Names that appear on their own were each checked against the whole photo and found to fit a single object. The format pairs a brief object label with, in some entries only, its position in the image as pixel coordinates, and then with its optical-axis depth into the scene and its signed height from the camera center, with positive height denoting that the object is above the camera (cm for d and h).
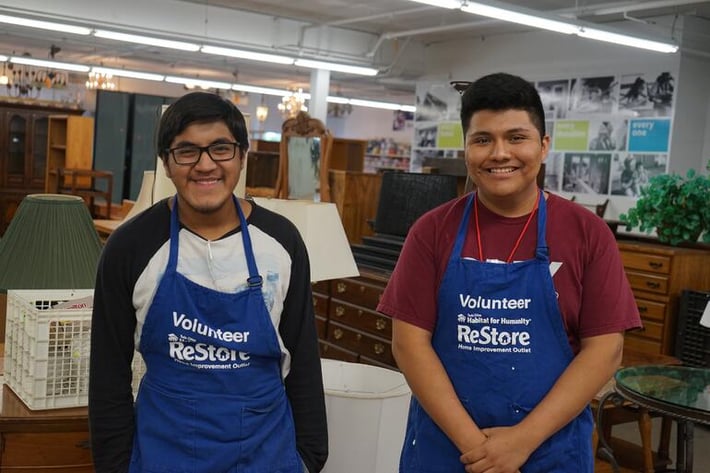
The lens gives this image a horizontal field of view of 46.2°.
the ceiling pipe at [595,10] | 957 +224
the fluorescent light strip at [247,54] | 1203 +155
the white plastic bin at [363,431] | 258 -81
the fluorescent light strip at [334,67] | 1312 +162
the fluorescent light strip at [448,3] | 831 +173
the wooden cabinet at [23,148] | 1413 -10
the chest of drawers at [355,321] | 509 -97
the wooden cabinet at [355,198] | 747 -26
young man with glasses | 172 -34
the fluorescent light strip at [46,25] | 1074 +157
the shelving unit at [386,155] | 2286 +46
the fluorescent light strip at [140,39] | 1150 +156
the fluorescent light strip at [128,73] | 1620 +154
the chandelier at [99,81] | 1636 +134
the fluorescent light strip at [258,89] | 1739 +152
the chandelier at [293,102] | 1552 +117
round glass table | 325 -81
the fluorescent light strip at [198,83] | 1741 +158
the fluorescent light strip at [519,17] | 846 +176
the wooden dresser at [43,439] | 235 -84
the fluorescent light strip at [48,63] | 1548 +151
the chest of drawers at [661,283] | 631 -68
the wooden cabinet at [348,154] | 1031 +17
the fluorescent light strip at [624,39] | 954 +176
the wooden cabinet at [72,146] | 1334 -1
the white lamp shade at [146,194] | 387 -20
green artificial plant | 616 -11
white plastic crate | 236 -60
